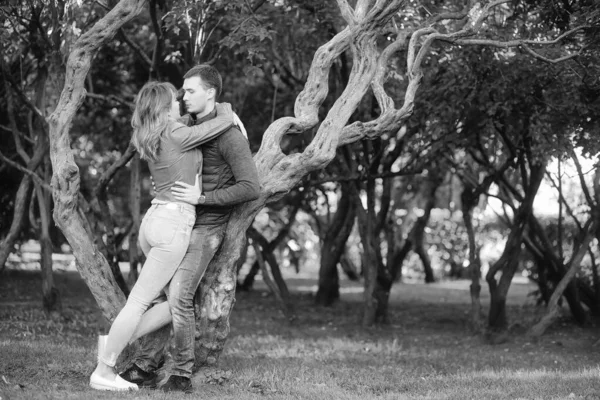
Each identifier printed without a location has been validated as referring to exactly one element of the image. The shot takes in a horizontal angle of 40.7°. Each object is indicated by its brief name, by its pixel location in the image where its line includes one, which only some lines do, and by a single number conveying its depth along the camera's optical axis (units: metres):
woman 5.46
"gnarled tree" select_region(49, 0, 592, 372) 6.11
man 5.58
